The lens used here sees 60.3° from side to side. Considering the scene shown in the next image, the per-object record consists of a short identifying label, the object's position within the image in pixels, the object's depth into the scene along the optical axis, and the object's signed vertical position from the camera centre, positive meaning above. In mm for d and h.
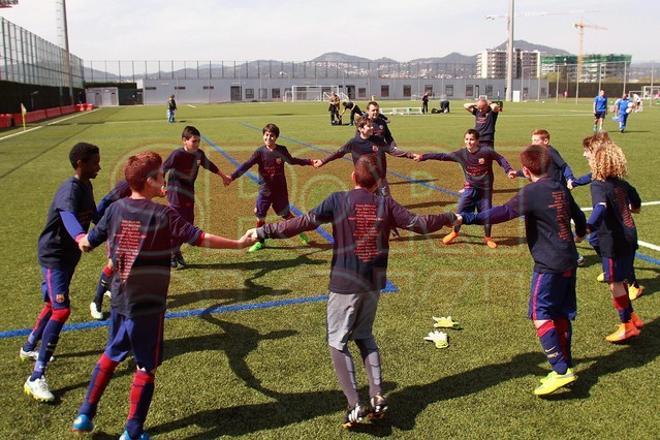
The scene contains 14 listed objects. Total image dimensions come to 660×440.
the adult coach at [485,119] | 12367 +126
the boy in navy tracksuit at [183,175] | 8016 -657
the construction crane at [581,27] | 195988 +32893
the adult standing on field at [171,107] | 40125 +1471
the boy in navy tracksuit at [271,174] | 8977 -729
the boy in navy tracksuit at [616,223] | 5488 -970
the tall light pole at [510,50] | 73375 +9710
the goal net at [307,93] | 98519 +5912
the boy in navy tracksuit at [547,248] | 4551 -993
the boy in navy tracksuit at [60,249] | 4637 -1006
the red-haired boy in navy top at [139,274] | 3885 -994
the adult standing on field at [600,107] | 27281 +787
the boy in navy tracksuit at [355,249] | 4129 -889
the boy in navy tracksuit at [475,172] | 8969 -751
